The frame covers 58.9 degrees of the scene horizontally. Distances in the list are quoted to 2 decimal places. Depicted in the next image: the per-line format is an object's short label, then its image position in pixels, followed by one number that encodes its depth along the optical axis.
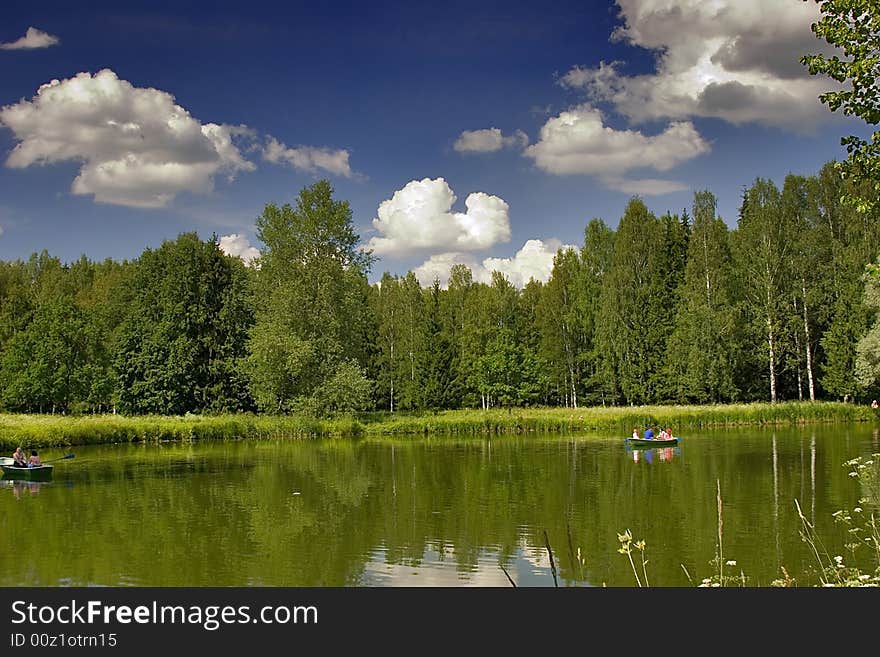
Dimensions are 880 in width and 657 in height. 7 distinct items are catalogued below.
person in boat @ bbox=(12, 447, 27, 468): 24.19
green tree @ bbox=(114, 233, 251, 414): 47.81
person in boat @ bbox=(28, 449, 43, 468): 24.20
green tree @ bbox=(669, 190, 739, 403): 48.59
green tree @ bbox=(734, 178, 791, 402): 48.78
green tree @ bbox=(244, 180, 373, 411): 42.56
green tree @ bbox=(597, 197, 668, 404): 52.53
